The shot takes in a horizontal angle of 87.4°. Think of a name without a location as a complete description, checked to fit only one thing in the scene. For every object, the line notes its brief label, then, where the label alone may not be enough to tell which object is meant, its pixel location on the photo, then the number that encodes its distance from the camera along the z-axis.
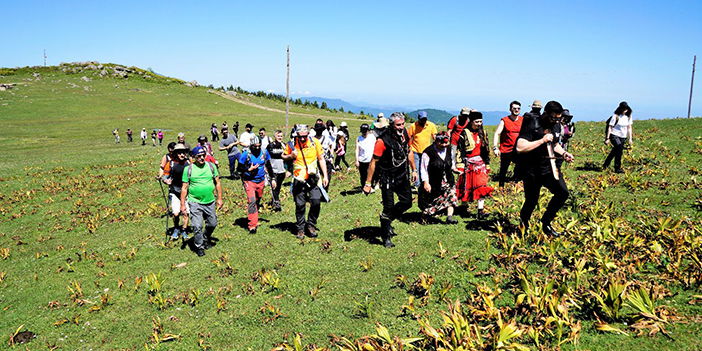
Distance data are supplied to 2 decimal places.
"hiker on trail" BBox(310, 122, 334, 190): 12.96
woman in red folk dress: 7.75
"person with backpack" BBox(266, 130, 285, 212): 9.41
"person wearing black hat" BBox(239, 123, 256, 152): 10.16
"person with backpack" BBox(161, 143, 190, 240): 8.10
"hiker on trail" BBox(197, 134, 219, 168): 10.79
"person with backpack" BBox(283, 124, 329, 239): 7.94
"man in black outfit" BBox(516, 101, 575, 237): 5.80
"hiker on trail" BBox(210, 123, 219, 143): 35.33
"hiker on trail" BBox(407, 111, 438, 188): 9.38
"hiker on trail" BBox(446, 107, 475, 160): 7.91
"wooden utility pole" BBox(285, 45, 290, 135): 34.34
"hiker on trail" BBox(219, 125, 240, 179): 13.73
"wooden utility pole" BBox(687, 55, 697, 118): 42.04
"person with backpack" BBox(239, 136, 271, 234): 9.12
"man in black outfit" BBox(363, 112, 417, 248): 6.57
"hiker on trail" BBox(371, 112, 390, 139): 9.23
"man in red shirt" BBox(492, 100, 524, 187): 9.03
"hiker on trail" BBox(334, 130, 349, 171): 14.30
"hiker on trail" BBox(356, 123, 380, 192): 10.68
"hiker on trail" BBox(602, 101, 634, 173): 10.56
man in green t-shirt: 7.55
